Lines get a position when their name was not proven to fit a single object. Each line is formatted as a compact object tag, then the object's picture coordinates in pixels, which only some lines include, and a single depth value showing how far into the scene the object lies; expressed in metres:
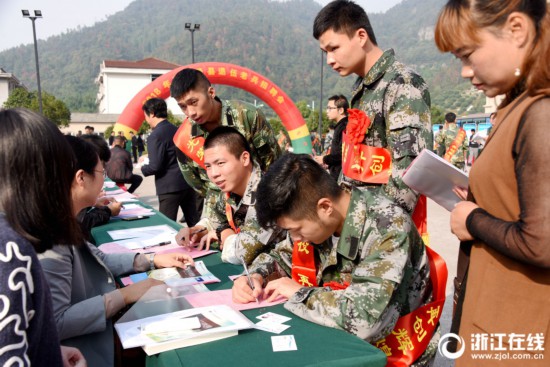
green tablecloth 1.12
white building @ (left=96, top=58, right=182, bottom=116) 49.56
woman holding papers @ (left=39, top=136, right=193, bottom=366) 1.42
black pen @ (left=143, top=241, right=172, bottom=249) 2.42
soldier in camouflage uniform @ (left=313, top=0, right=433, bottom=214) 1.81
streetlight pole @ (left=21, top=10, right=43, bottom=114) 15.62
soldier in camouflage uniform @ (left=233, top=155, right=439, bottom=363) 1.31
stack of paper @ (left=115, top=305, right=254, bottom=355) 1.20
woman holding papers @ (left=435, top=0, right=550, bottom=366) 0.97
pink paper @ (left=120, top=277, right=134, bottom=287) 1.88
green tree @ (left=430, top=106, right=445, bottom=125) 33.13
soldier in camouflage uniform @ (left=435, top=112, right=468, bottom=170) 7.65
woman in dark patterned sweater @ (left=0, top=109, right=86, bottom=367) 0.87
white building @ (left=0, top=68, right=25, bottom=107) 41.22
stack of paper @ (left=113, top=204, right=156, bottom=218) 3.33
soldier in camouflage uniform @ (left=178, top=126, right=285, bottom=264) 2.26
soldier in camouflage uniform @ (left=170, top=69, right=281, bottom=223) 2.73
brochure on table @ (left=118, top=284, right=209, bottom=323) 1.44
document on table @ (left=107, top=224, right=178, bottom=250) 2.43
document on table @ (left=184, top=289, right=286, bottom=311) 1.49
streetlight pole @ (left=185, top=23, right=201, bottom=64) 16.34
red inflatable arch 8.55
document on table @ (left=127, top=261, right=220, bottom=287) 1.78
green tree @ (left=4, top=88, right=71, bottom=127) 26.80
